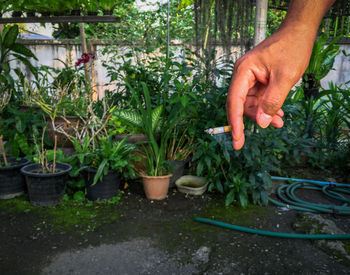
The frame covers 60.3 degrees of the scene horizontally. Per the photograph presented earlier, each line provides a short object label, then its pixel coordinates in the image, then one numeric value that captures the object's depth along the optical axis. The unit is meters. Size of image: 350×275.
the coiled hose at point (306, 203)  2.01
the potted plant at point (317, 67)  3.80
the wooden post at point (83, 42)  4.69
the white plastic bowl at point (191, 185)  2.71
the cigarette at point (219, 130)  0.89
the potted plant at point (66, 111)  3.00
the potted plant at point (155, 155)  2.60
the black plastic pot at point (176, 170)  2.87
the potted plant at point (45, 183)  2.45
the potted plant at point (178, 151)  2.89
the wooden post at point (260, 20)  2.51
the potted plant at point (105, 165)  2.49
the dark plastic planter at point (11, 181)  2.61
